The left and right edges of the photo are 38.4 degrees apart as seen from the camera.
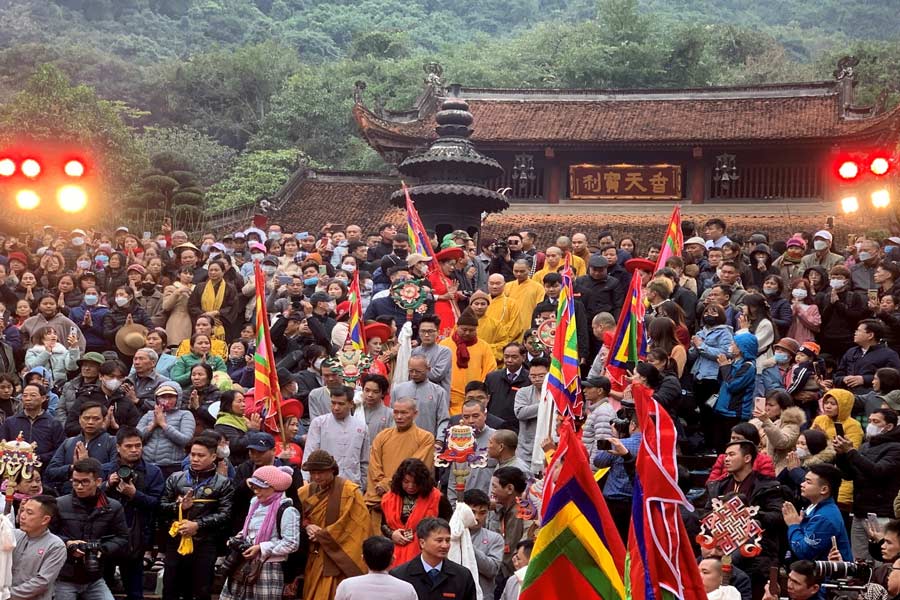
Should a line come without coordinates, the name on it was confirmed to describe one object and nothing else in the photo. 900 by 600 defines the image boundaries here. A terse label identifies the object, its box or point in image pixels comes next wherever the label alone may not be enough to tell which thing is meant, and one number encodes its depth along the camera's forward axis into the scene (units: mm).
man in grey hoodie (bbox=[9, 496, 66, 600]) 9258
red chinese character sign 30484
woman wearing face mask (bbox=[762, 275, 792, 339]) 14180
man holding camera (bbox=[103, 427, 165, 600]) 10273
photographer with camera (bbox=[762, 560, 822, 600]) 8266
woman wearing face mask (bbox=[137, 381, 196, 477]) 11398
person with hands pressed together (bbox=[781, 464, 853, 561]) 9250
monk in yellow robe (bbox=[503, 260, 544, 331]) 14633
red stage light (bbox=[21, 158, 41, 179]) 13070
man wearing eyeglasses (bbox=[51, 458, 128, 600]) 9672
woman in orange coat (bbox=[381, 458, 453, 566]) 9398
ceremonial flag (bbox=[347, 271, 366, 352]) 12953
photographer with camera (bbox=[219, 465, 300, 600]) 9461
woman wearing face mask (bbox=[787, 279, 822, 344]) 14297
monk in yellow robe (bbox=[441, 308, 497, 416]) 12695
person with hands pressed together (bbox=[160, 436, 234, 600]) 10023
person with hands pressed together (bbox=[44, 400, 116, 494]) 10859
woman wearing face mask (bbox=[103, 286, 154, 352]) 15555
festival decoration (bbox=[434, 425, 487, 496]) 10266
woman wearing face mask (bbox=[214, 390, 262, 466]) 11555
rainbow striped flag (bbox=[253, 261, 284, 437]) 11164
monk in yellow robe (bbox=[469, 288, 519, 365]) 14023
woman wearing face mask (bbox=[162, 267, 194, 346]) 15766
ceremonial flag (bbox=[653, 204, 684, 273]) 16141
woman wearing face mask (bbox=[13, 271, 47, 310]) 16188
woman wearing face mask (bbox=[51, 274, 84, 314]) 16062
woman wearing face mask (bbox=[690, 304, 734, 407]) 12453
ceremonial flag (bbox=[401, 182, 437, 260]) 15422
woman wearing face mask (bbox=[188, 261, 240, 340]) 15727
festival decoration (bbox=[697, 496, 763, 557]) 8797
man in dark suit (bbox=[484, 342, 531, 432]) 12133
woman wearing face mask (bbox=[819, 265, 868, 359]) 14359
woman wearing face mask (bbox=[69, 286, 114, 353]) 15625
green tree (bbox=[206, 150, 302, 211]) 44531
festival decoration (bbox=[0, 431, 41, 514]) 10383
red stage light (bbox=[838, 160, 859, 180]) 16281
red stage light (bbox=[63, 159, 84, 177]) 13188
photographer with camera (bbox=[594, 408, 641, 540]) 9969
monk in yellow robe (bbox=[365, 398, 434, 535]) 10430
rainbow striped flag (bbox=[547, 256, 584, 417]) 10828
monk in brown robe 9672
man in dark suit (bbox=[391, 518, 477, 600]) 8344
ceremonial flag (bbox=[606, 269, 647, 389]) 11844
